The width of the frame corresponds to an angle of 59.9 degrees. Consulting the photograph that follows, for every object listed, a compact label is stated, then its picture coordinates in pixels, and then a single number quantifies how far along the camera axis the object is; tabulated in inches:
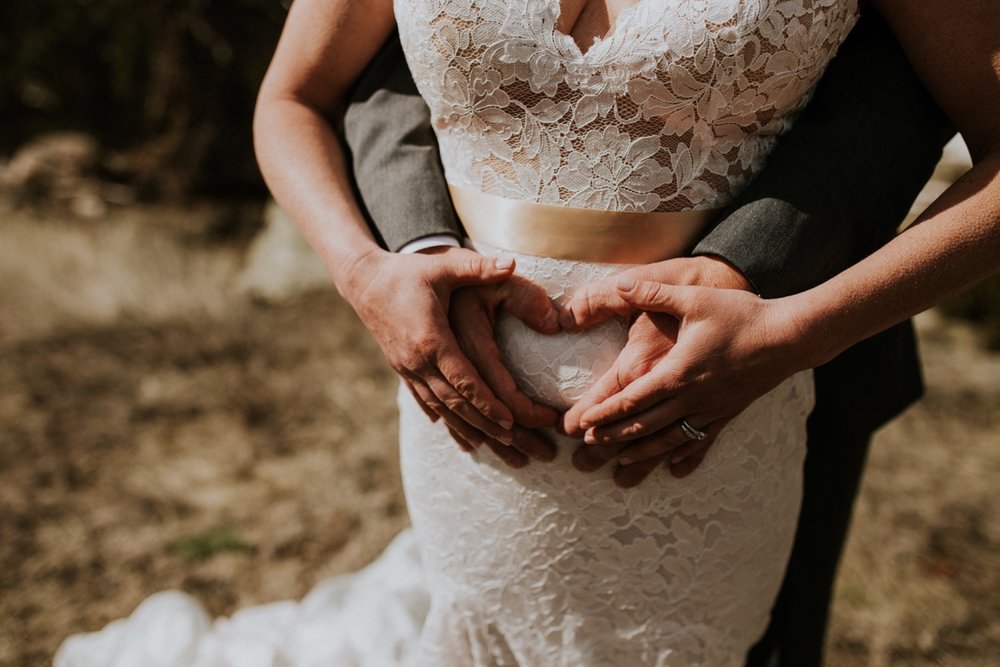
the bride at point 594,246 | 46.9
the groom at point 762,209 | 49.4
